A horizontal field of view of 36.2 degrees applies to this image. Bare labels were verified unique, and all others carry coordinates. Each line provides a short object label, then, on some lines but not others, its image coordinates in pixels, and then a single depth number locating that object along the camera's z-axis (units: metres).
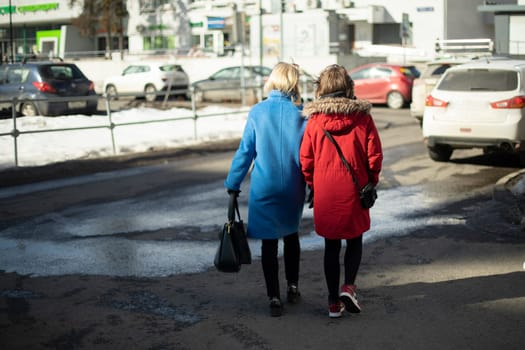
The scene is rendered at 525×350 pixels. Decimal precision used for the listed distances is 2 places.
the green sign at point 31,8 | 65.62
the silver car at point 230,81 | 29.52
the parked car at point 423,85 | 16.82
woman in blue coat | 5.49
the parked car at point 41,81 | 21.53
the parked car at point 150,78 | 31.78
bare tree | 56.25
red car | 26.02
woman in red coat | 5.32
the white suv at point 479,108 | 12.15
